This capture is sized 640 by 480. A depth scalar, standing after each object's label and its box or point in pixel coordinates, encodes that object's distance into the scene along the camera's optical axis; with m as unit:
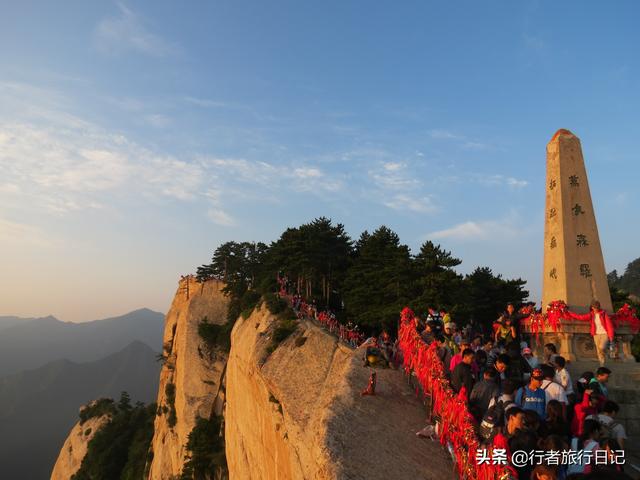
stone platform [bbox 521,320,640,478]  11.26
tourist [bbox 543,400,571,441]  6.44
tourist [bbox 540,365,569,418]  6.88
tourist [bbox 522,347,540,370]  10.05
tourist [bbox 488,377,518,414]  6.73
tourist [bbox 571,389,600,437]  6.69
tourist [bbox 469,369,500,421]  7.30
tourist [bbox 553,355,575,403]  7.86
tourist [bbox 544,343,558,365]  9.83
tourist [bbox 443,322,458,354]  12.03
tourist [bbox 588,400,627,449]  6.22
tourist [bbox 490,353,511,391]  7.67
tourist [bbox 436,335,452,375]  10.12
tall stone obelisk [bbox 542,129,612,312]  15.81
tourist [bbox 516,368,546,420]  6.77
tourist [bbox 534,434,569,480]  5.02
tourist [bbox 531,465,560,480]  4.23
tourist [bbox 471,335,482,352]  11.70
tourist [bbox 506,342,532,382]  10.16
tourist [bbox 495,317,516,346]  12.09
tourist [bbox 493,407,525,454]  5.63
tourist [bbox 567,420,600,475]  5.37
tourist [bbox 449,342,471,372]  9.17
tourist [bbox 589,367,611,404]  7.62
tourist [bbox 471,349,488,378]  8.95
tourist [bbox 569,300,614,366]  13.84
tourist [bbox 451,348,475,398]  8.16
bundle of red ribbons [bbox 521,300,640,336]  14.38
